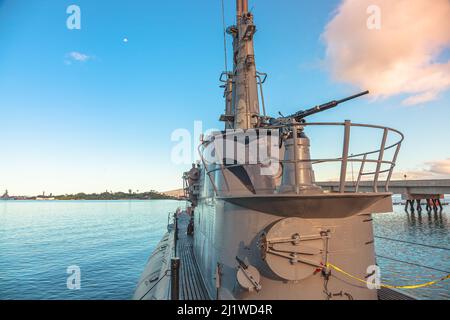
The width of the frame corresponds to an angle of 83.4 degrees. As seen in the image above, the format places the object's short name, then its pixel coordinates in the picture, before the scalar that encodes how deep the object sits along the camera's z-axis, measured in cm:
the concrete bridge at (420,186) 3899
